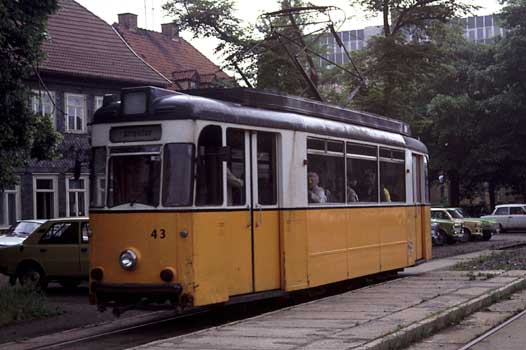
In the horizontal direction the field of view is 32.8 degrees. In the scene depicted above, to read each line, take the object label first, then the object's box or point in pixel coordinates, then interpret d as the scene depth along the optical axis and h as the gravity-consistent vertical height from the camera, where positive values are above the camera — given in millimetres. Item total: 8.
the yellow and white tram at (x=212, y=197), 11391 +211
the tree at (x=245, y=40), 30203 +6263
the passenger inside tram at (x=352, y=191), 15380 +329
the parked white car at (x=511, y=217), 46406 -509
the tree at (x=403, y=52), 30000 +5400
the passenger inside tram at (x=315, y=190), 14026 +332
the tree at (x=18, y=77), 13414 +2130
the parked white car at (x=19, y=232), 21344 -408
